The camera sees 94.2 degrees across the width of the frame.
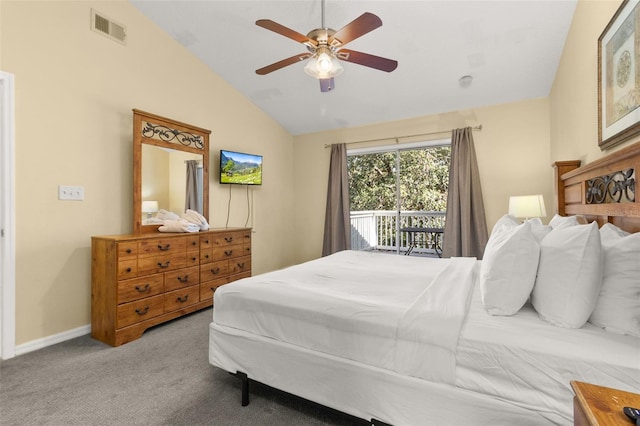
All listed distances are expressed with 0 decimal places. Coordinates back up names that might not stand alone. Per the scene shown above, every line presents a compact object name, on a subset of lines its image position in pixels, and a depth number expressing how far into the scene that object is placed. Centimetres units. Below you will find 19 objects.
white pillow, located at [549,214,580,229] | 164
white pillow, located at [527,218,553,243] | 160
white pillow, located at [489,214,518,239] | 200
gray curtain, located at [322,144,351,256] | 489
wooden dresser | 247
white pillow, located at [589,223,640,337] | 108
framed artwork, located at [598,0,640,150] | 154
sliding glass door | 490
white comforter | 123
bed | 104
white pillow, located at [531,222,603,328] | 114
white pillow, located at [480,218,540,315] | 130
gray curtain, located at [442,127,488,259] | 393
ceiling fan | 202
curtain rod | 401
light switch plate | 258
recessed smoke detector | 351
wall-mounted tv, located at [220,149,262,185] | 404
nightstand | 60
